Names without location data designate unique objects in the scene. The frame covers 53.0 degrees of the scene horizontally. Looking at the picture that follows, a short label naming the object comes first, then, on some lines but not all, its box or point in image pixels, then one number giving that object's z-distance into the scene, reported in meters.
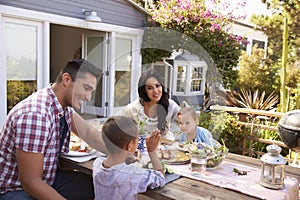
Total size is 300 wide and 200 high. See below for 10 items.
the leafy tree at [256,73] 7.62
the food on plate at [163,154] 1.37
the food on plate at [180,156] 1.48
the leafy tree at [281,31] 6.51
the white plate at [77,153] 1.56
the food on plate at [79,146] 1.64
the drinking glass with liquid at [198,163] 1.34
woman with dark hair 1.28
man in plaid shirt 1.26
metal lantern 1.20
